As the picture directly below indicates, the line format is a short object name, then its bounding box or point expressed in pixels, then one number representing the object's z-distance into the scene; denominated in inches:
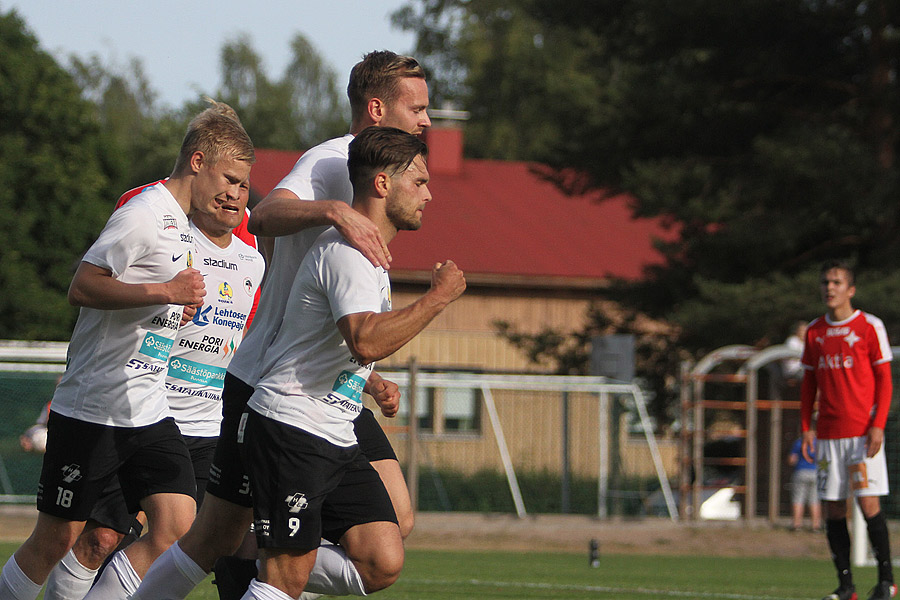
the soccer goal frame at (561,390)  1596.3
